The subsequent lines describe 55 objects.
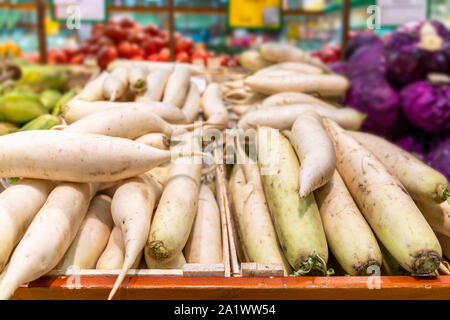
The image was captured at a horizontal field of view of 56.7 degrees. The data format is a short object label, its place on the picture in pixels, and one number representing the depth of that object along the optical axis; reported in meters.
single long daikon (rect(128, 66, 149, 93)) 1.77
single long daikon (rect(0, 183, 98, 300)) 0.91
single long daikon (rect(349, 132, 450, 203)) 1.20
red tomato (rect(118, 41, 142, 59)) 3.43
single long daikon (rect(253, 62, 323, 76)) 2.15
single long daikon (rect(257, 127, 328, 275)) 1.11
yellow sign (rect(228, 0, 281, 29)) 3.04
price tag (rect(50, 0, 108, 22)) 2.99
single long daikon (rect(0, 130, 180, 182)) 1.12
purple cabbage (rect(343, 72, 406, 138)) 2.27
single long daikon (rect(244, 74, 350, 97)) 1.95
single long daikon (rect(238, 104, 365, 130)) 1.59
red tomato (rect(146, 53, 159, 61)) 3.39
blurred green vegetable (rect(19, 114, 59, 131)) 1.60
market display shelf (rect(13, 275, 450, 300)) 0.98
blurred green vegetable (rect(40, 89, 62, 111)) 2.34
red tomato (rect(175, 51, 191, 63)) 3.23
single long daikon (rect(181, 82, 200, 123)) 1.84
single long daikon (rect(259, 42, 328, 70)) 2.32
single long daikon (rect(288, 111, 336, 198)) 1.18
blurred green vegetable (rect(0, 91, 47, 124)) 1.83
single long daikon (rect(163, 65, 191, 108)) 1.83
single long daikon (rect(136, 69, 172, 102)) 1.79
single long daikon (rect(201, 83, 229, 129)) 1.80
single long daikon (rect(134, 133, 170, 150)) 1.38
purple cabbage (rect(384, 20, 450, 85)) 2.25
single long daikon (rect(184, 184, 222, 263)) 1.21
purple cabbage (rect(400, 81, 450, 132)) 2.15
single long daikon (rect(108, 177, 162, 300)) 1.00
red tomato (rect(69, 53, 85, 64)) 3.79
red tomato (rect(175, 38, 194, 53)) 3.46
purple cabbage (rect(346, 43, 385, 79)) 2.43
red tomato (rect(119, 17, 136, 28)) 3.91
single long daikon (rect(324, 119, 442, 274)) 1.03
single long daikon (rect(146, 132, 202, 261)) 1.09
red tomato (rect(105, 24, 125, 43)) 3.66
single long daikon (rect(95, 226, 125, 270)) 1.10
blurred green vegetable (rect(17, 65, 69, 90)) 2.81
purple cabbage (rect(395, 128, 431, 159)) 2.33
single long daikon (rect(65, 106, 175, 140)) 1.30
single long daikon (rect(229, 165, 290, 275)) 1.20
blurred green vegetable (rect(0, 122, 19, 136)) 1.64
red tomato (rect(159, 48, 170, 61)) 3.37
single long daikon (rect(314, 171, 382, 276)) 1.09
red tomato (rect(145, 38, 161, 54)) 3.52
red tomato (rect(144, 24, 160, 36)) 3.88
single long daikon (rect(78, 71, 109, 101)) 1.71
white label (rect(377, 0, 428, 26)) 2.96
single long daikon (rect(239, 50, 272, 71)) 2.40
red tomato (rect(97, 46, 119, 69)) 3.24
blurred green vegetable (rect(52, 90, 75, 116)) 2.13
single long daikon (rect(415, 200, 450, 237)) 1.25
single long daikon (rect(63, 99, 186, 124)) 1.57
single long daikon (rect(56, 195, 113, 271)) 1.09
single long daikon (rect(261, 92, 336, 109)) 1.82
